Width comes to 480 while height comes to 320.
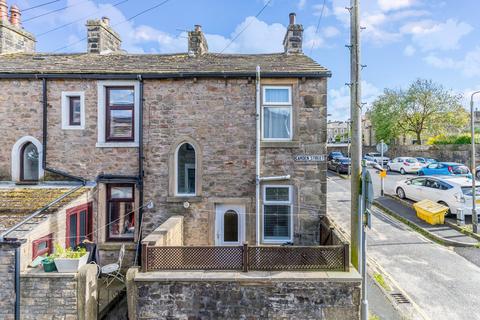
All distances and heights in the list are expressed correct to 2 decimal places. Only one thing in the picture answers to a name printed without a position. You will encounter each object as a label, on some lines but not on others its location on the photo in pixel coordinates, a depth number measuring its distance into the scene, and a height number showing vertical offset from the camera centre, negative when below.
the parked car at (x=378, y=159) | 31.95 +0.38
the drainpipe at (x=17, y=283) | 6.08 -2.66
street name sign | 8.86 +0.16
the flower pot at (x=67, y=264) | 6.16 -2.27
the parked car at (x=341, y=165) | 26.42 -0.29
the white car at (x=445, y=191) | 12.71 -1.41
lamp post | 11.57 -2.03
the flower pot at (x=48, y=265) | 6.21 -2.31
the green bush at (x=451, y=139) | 33.89 +2.96
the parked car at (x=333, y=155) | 33.83 +0.88
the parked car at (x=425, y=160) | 28.58 +0.27
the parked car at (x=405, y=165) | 26.11 -0.25
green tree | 36.59 +6.71
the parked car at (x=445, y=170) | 23.19 -0.62
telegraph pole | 6.45 +1.00
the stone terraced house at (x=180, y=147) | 8.92 +0.47
